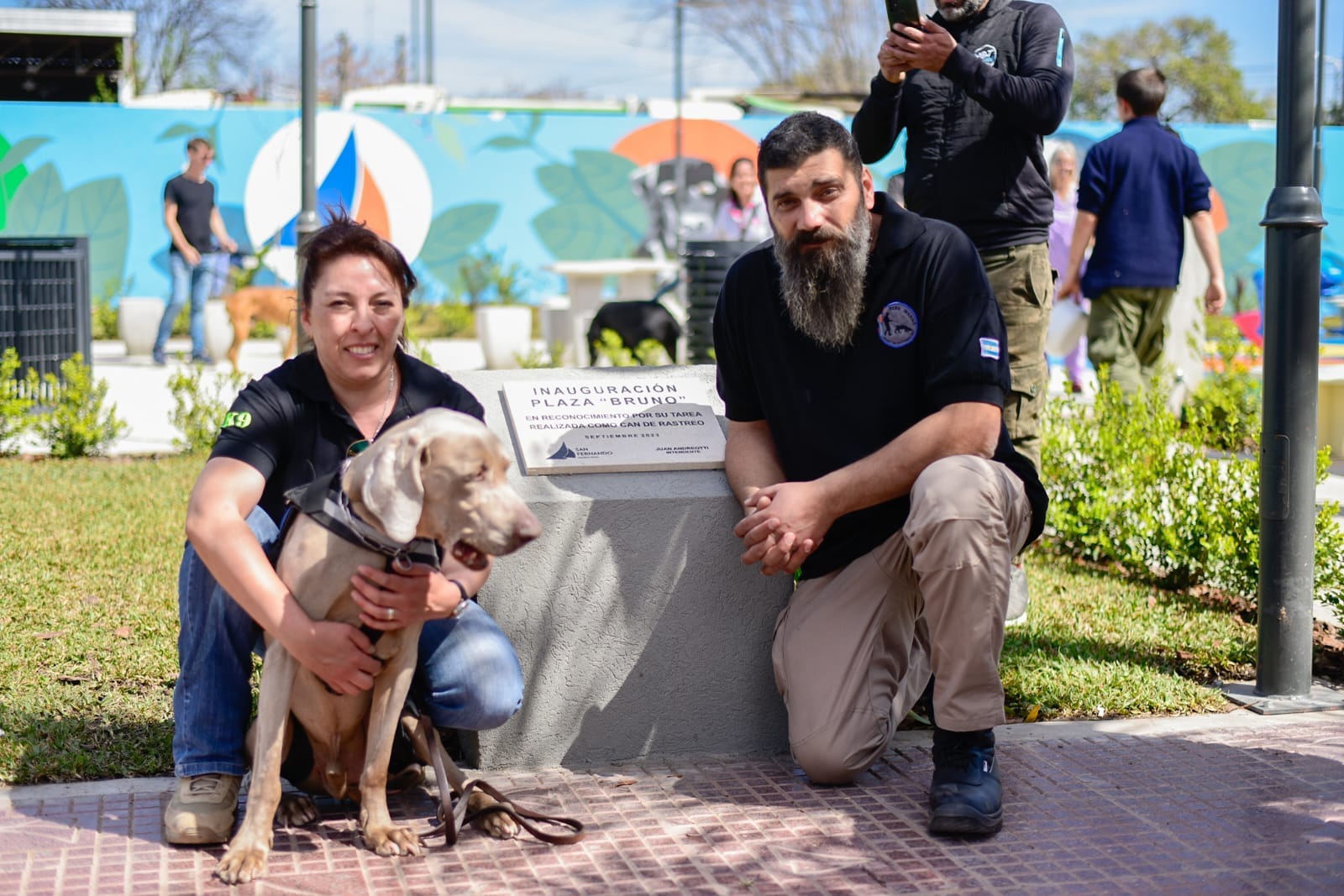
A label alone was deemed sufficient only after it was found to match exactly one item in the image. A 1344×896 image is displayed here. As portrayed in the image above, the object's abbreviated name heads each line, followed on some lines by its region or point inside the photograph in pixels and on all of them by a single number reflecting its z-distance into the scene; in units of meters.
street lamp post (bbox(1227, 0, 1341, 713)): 4.26
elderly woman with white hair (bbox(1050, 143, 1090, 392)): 12.45
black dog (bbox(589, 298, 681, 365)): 11.79
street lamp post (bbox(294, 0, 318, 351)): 7.82
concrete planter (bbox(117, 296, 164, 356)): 16.73
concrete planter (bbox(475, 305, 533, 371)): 14.80
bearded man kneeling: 3.57
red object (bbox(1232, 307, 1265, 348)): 15.85
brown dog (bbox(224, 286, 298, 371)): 14.12
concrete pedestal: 3.87
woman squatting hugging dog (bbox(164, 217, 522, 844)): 3.20
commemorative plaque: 4.00
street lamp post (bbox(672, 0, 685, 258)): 17.25
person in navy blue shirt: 7.84
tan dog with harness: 2.93
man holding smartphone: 5.04
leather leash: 3.31
